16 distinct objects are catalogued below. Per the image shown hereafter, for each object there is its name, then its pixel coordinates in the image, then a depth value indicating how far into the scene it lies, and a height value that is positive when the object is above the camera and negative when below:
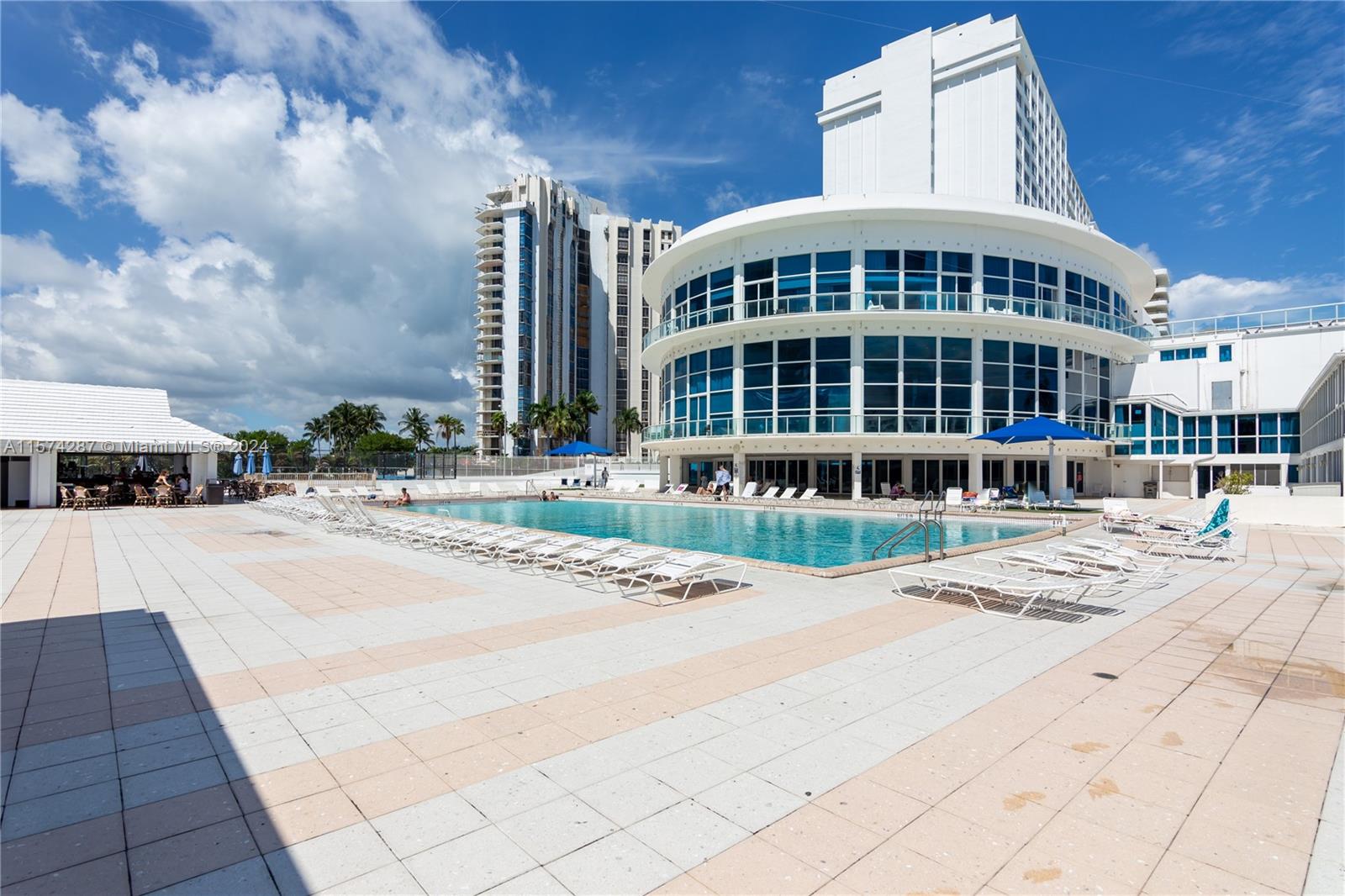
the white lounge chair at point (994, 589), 7.01 -1.66
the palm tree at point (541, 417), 71.29 +4.36
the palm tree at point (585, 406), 73.50 +5.74
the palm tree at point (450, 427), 89.44 +3.95
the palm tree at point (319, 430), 90.68 +3.70
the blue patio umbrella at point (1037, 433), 20.61 +0.75
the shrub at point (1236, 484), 22.45 -1.00
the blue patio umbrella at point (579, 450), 32.53 +0.29
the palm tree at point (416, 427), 93.19 +4.13
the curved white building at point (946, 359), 27.52 +4.47
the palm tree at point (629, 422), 85.44 +4.47
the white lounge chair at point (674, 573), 8.10 -1.50
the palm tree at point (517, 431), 75.81 +2.86
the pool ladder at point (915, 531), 10.14 -1.34
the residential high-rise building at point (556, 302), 79.25 +20.14
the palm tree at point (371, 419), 87.56 +5.06
